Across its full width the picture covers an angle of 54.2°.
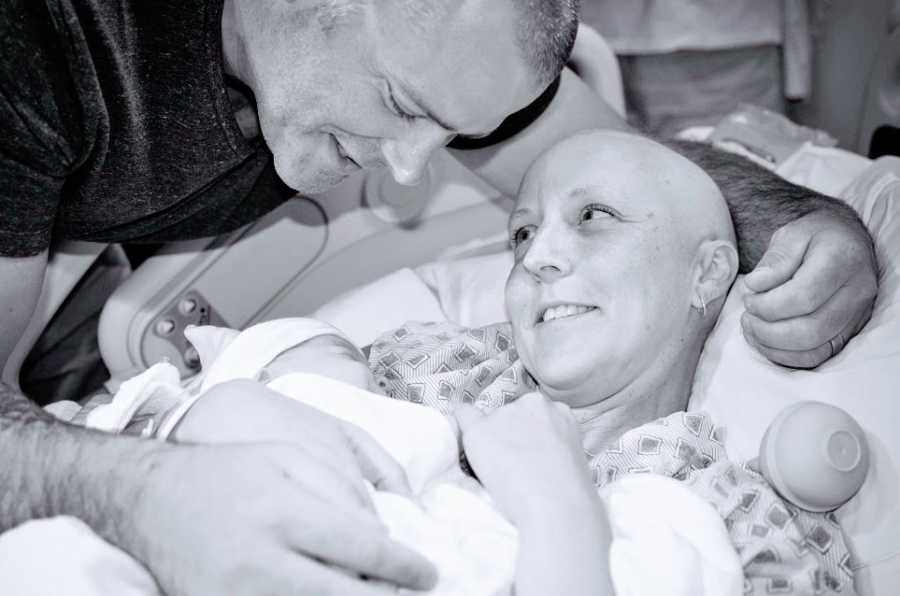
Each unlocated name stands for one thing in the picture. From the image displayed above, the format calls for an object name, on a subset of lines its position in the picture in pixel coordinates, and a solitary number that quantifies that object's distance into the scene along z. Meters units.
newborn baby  0.94
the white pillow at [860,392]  1.24
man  0.89
